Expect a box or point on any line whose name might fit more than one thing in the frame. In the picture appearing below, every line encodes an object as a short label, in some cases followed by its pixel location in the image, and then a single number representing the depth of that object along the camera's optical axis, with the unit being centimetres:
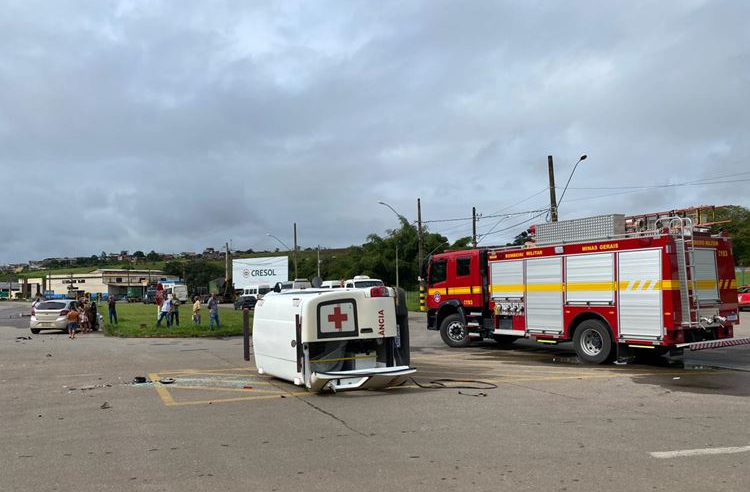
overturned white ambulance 1017
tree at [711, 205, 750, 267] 7381
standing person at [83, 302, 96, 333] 2838
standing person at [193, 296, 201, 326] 2785
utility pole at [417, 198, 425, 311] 4230
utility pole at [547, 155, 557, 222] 2973
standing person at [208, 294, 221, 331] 2594
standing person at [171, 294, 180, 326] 2805
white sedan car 2778
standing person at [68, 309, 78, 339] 2422
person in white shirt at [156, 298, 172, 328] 2694
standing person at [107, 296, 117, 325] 3088
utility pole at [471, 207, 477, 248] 4731
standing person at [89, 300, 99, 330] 2938
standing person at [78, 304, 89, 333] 2784
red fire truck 1274
